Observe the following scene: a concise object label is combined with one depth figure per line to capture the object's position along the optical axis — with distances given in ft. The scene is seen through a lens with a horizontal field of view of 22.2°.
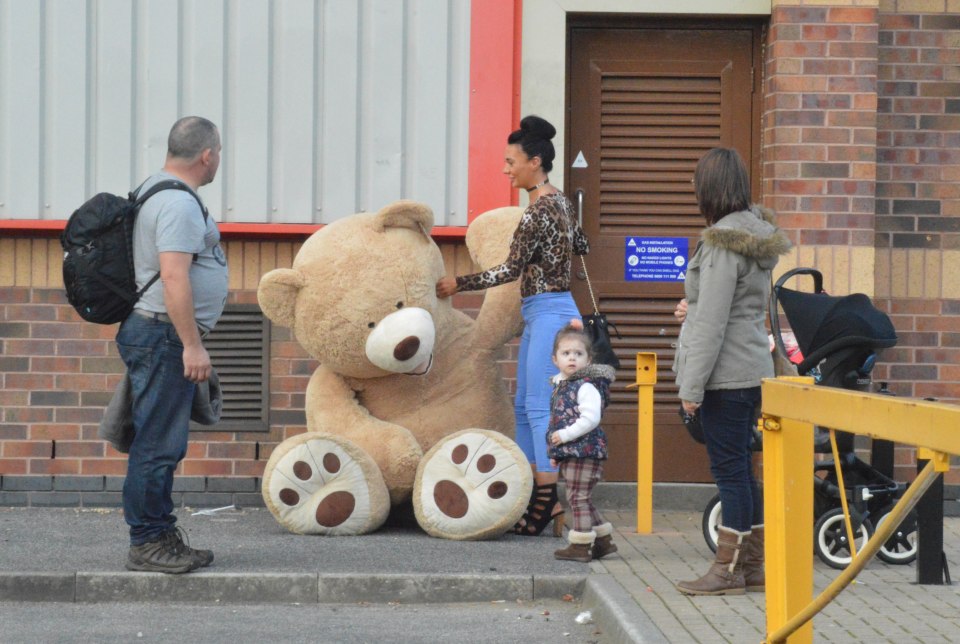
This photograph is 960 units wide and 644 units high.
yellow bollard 43.51
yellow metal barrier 21.15
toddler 38.15
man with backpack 34.62
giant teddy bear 40.25
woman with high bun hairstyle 41.69
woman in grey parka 33.76
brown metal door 49.96
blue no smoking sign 50.14
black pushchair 37.86
